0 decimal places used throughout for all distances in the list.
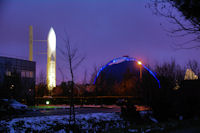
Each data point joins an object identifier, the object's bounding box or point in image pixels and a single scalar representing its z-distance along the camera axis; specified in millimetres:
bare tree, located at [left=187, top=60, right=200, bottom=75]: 51856
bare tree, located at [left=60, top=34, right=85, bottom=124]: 14781
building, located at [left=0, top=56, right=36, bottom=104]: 38744
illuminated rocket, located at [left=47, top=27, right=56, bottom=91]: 92525
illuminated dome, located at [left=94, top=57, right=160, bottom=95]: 34219
